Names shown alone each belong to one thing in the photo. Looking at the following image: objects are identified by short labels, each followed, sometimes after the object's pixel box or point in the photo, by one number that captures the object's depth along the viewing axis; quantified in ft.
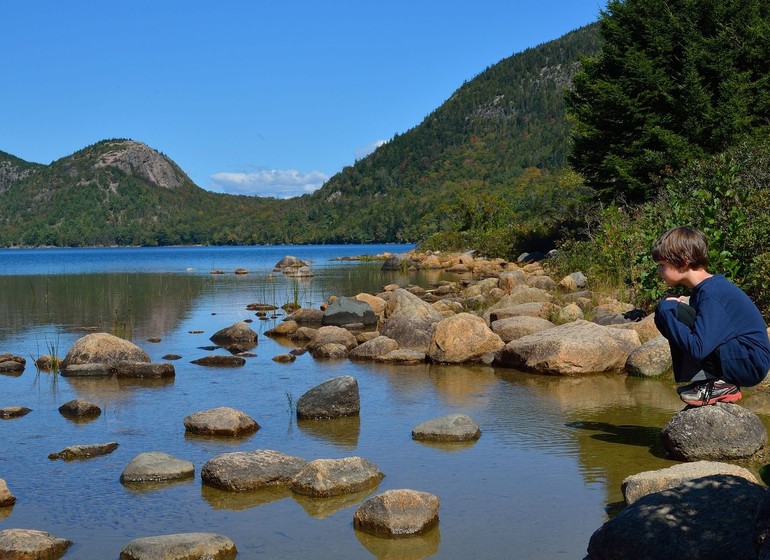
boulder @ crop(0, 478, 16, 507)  23.25
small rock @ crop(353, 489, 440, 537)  20.79
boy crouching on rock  17.72
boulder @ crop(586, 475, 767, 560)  14.69
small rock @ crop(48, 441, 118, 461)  28.04
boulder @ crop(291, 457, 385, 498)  23.94
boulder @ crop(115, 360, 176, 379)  43.86
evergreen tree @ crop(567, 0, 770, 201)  94.68
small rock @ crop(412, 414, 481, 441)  29.58
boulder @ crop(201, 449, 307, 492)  24.59
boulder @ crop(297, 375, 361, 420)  33.91
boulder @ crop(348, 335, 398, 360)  49.06
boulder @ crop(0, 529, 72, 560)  19.16
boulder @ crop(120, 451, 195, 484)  25.32
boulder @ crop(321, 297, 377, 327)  65.05
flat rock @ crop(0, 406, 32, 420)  34.83
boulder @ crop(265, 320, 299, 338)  61.31
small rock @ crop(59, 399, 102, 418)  34.65
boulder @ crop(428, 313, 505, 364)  46.26
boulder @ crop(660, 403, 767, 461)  25.34
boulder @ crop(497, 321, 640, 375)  41.34
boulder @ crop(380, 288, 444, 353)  51.44
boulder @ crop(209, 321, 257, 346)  57.67
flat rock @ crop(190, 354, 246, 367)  48.07
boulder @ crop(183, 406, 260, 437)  31.07
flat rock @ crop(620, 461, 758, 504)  20.63
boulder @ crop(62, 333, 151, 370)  45.55
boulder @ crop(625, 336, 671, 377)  40.22
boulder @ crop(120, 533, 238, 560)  18.83
